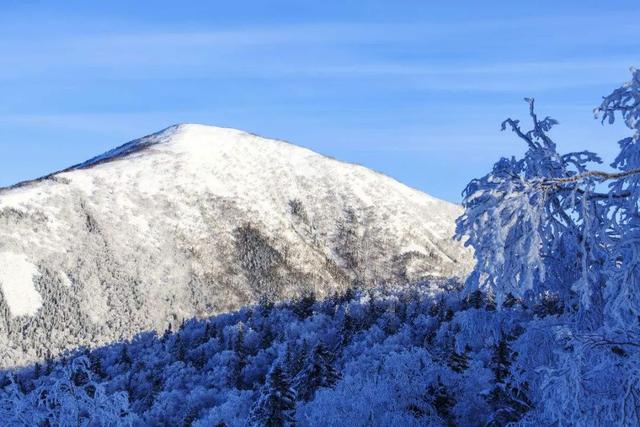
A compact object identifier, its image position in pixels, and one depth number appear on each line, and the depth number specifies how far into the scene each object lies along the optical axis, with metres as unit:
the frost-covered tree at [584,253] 16.79
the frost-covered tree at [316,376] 123.62
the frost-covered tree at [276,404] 87.98
